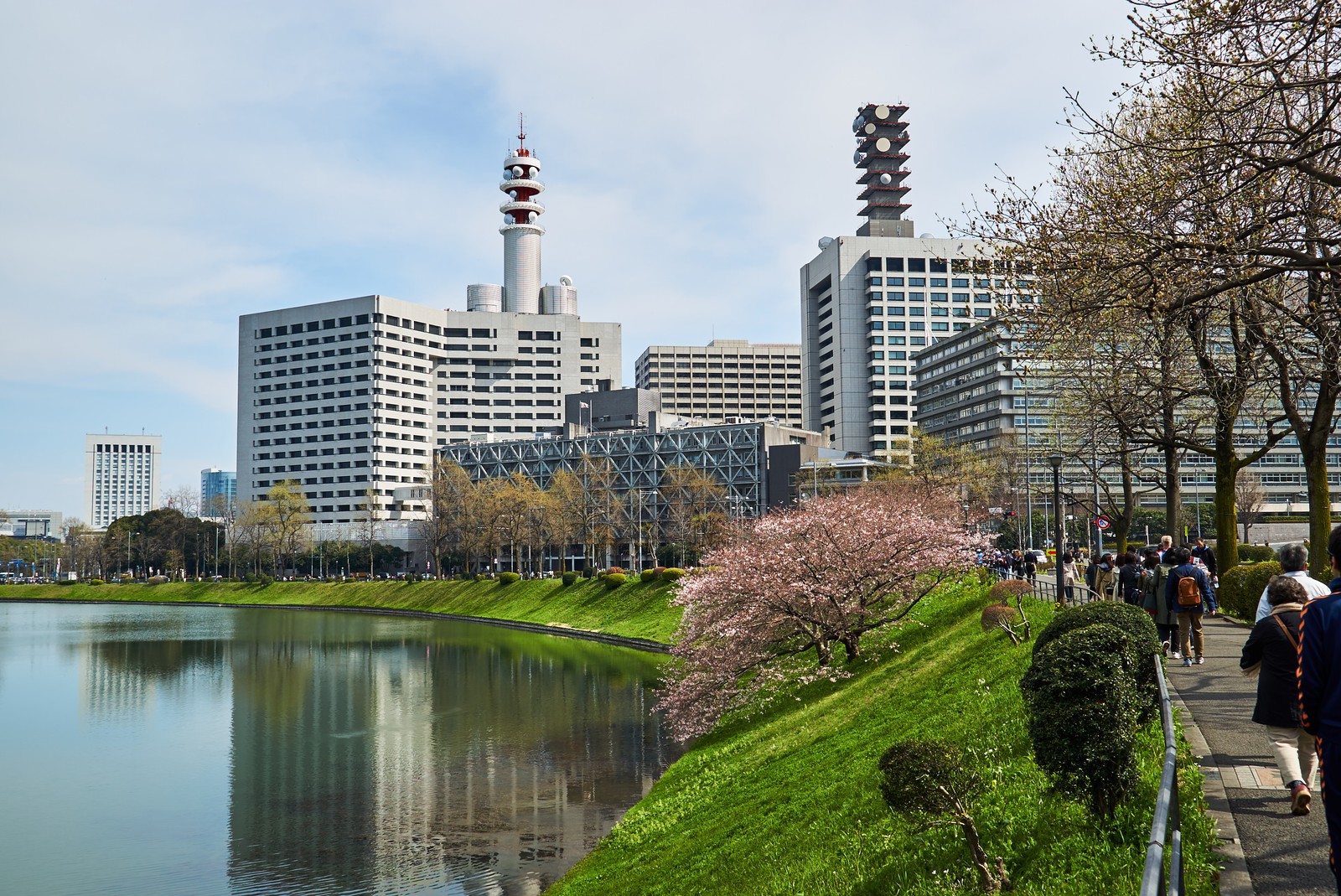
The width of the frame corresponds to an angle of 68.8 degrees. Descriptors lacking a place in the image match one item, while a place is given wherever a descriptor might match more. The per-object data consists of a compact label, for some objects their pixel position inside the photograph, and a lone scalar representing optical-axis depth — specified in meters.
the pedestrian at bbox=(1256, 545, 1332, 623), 10.62
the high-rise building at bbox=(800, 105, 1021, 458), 153.88
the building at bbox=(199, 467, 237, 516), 157.12
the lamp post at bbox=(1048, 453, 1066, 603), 27.53
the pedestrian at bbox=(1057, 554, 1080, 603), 25.69
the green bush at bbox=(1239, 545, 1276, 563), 50.06
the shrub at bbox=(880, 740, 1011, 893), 9.95
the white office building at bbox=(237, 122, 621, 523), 171.50
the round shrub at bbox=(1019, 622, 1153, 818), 9.62
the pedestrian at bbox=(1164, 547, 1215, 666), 17.52
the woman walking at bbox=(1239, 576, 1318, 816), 8.78
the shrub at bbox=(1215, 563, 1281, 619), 23.62
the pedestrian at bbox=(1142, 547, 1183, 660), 18.83
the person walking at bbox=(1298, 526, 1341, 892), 6.01
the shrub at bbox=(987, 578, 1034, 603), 27.92
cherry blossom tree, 30.66
